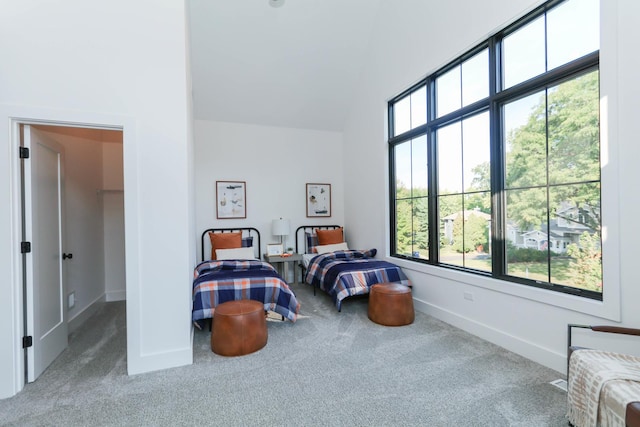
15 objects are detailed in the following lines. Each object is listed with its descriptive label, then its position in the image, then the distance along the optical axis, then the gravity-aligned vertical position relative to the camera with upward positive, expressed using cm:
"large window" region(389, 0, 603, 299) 224 +50
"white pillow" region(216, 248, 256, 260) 445 -61
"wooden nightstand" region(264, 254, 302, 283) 486 -77
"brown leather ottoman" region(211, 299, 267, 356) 263 -105
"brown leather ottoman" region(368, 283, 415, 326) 328 -105
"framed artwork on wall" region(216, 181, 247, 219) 512 +24
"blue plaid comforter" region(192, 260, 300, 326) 300 -81
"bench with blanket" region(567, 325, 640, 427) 131 -85
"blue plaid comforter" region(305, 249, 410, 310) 365 -81
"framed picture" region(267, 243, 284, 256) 505 -62
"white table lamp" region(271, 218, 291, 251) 511 -25
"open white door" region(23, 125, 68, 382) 224 -30
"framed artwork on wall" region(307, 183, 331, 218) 569 +22
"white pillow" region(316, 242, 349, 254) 510 -62
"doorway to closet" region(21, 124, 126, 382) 229 -16
